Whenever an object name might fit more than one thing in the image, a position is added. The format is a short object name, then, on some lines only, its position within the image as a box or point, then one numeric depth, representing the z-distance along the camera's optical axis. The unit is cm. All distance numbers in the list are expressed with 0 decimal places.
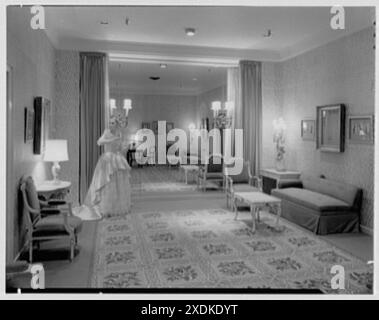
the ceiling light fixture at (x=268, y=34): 539
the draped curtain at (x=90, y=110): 611
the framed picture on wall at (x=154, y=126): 1066
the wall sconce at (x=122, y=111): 682
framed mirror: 507
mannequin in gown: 547
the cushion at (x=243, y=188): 559
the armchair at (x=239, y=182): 576
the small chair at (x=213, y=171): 746
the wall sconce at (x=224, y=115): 684
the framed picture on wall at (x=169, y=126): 1113
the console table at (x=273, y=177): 615
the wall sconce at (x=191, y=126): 1124
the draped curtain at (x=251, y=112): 676
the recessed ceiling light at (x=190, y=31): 529
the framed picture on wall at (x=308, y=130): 590
